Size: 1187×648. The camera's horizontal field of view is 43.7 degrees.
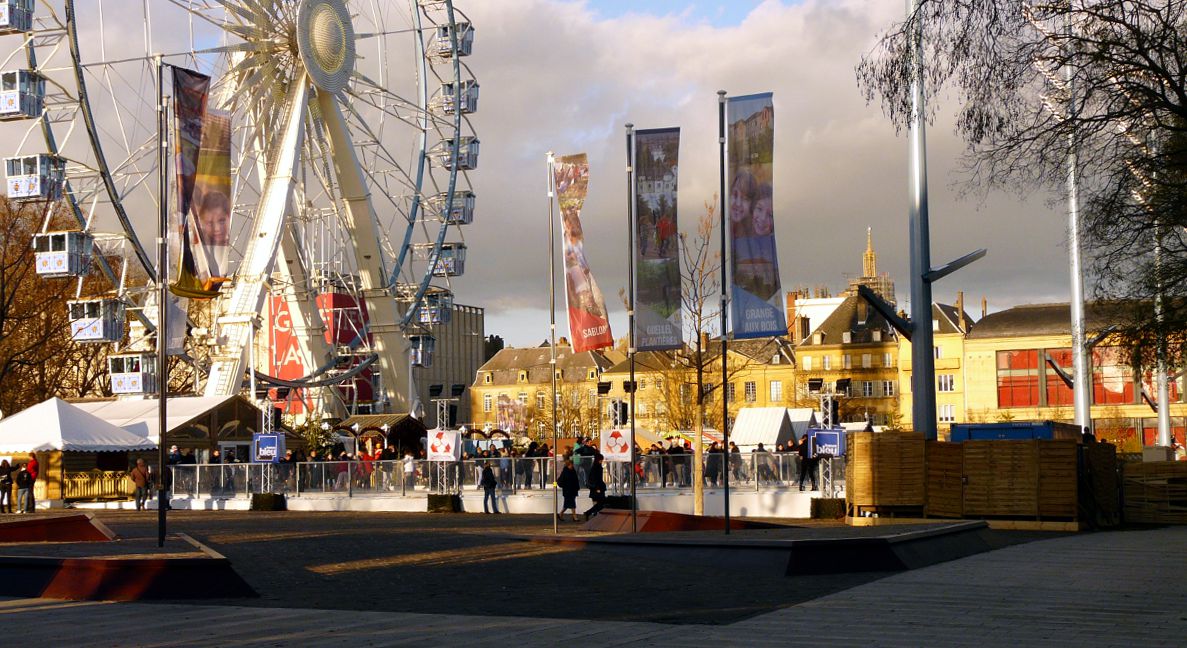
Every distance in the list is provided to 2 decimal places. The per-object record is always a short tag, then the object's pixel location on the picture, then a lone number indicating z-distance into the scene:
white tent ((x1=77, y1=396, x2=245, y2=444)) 50.47
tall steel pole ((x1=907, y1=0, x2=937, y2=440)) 31.52
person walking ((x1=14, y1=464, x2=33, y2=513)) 43.63
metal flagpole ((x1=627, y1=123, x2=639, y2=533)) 28.28
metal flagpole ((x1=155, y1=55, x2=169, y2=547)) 22.55
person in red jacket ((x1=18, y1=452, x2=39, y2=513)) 43.88
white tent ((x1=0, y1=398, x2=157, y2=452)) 45.56
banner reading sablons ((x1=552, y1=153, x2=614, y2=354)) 30.44
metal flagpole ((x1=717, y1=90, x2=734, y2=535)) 26.25
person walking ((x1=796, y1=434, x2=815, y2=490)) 38.53
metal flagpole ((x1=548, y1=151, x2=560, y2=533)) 31.61
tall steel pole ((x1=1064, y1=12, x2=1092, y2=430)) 35.44
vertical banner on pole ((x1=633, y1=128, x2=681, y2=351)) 28.11
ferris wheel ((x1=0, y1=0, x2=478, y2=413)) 49.53
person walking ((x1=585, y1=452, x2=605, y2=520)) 34.09
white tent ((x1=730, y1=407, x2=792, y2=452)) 54.66
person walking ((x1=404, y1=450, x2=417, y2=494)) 43.19
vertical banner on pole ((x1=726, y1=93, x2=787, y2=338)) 26.31
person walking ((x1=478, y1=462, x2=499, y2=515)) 40.56
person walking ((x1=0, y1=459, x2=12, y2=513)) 44.28
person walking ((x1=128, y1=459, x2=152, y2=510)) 44.38
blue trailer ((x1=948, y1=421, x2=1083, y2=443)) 36.09
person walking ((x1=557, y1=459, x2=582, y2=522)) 34.94
